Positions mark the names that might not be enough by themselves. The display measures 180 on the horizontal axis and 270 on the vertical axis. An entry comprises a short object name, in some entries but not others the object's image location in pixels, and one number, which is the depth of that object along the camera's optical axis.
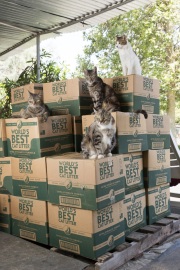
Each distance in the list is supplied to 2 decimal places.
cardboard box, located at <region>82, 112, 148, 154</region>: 2.46
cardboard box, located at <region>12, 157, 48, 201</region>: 2.44
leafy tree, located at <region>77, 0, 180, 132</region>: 8.67
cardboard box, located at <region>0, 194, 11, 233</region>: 2.71
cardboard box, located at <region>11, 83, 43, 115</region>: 3.25
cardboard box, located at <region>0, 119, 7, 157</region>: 2.74
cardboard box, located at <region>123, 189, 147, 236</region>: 2.54
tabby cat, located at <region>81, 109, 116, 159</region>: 2.33
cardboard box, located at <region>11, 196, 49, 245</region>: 2.46
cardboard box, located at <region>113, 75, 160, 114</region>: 2.77
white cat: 3.20
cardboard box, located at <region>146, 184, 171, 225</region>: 2.81
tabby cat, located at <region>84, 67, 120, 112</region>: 2.69
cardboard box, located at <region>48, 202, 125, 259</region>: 2.11
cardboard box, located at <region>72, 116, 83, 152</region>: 2.80
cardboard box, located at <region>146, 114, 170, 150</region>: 2.89
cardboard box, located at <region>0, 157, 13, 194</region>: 2.71
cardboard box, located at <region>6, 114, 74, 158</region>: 2.49
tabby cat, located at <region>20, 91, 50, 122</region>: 2.74
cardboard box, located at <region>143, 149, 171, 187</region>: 2.82
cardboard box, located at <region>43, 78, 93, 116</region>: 2.83
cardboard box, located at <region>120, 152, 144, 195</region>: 2.55
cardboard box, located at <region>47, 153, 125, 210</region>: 2.10
